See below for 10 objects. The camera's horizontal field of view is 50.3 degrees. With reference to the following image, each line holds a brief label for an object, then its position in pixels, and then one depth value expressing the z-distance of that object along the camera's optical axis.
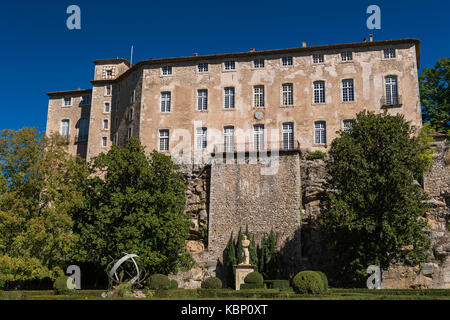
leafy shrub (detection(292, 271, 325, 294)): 20.05
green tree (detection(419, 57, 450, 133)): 38.38
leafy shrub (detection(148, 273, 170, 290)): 23.67
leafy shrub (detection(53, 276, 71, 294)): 23.51
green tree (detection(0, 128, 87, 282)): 25.02
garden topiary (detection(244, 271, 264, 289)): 23.88
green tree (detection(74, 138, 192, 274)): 26.14
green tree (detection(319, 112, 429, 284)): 25.03
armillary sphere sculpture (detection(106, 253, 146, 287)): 24.14
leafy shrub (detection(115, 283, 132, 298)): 21.11
